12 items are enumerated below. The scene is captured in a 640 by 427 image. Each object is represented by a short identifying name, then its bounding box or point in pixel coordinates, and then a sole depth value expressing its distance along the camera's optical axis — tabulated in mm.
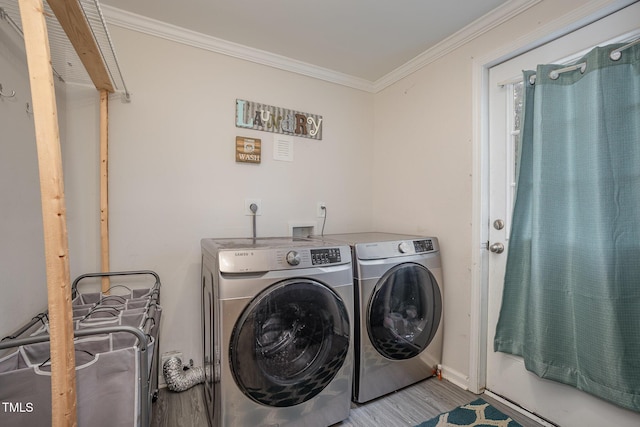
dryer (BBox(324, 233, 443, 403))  1629
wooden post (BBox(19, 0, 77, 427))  710
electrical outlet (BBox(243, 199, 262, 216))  2076
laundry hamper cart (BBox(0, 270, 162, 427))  839
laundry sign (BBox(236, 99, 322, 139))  2066
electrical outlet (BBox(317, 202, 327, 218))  2387
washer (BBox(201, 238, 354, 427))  1240
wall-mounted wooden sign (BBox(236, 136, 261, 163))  2035
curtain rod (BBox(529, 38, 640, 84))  1210
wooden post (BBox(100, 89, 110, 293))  1647
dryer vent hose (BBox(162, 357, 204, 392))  1749
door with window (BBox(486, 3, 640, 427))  1366
